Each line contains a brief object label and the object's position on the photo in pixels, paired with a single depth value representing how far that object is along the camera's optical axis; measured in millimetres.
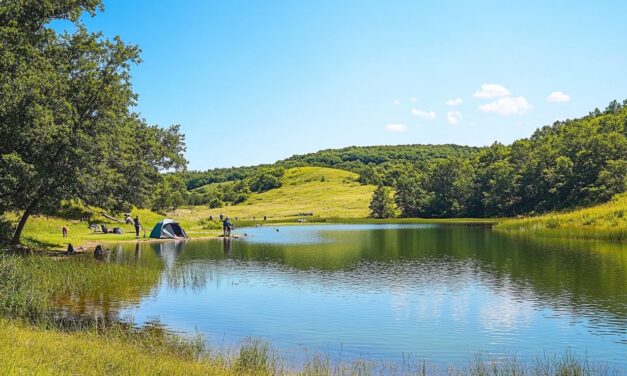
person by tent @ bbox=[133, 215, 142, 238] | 61788
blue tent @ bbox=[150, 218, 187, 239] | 61844
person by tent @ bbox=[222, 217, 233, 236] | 69606
